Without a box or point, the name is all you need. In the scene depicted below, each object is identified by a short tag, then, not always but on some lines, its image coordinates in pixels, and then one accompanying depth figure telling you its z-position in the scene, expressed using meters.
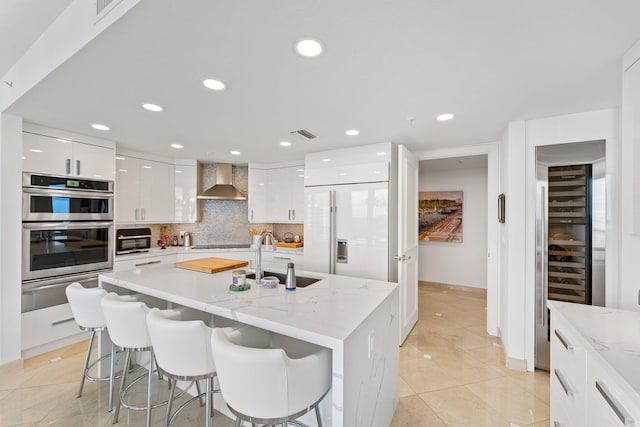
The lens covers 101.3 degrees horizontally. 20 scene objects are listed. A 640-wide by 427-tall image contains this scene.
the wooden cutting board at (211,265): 2.38
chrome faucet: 2.05
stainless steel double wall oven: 2.54
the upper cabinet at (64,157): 2.58
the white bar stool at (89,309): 1.90
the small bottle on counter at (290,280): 1.86
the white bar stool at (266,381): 1.06
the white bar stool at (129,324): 1.64
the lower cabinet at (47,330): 2.54
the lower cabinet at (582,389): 0.91
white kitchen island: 1.20
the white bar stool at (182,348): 1.36
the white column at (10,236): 2.33
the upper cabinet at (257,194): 4.52
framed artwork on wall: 4.93
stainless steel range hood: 4.36
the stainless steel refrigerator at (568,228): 2.14
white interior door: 2.92
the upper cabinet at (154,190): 3.55
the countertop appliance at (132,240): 3.51
